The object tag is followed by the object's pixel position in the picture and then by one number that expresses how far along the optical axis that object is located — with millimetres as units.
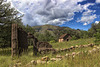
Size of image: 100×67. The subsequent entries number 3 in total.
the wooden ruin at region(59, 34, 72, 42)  49138
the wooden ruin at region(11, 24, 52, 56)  7712
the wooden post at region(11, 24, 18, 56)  7577
